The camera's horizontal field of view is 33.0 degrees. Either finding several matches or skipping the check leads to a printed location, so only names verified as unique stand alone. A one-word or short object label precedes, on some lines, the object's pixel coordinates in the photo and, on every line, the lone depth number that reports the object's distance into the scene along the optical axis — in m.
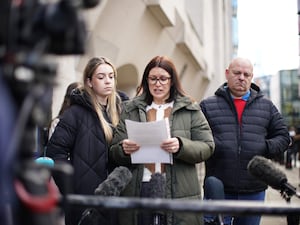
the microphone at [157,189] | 3.25
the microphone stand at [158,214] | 3.24
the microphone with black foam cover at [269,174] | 2.62
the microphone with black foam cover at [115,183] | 2.92
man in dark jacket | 4.12
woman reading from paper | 3.36
